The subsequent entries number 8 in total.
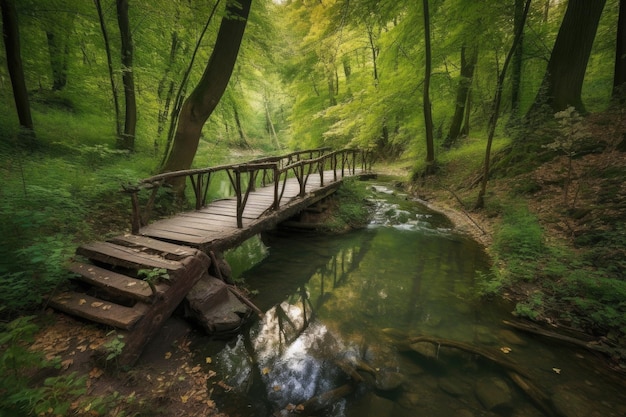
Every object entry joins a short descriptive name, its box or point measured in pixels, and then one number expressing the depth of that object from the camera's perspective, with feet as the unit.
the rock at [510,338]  12.76
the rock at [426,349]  12.17
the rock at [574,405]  9.31
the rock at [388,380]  10.52
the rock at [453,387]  10.27
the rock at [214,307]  12.96
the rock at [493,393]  9.75
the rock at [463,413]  9.40
